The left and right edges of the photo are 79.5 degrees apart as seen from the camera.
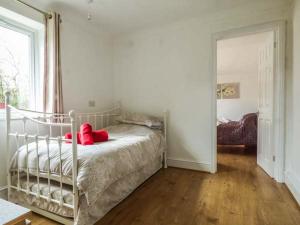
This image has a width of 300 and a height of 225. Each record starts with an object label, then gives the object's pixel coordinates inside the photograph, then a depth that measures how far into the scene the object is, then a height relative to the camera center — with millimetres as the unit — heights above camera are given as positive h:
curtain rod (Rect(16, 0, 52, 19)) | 2069 +1191
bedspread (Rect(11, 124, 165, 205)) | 1382 -460
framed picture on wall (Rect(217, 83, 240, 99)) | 5828 +598
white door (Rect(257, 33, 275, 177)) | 2480 +11
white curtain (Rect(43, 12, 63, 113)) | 2209 +509
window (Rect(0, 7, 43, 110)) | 2074 +570
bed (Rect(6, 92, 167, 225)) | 1396 -558
